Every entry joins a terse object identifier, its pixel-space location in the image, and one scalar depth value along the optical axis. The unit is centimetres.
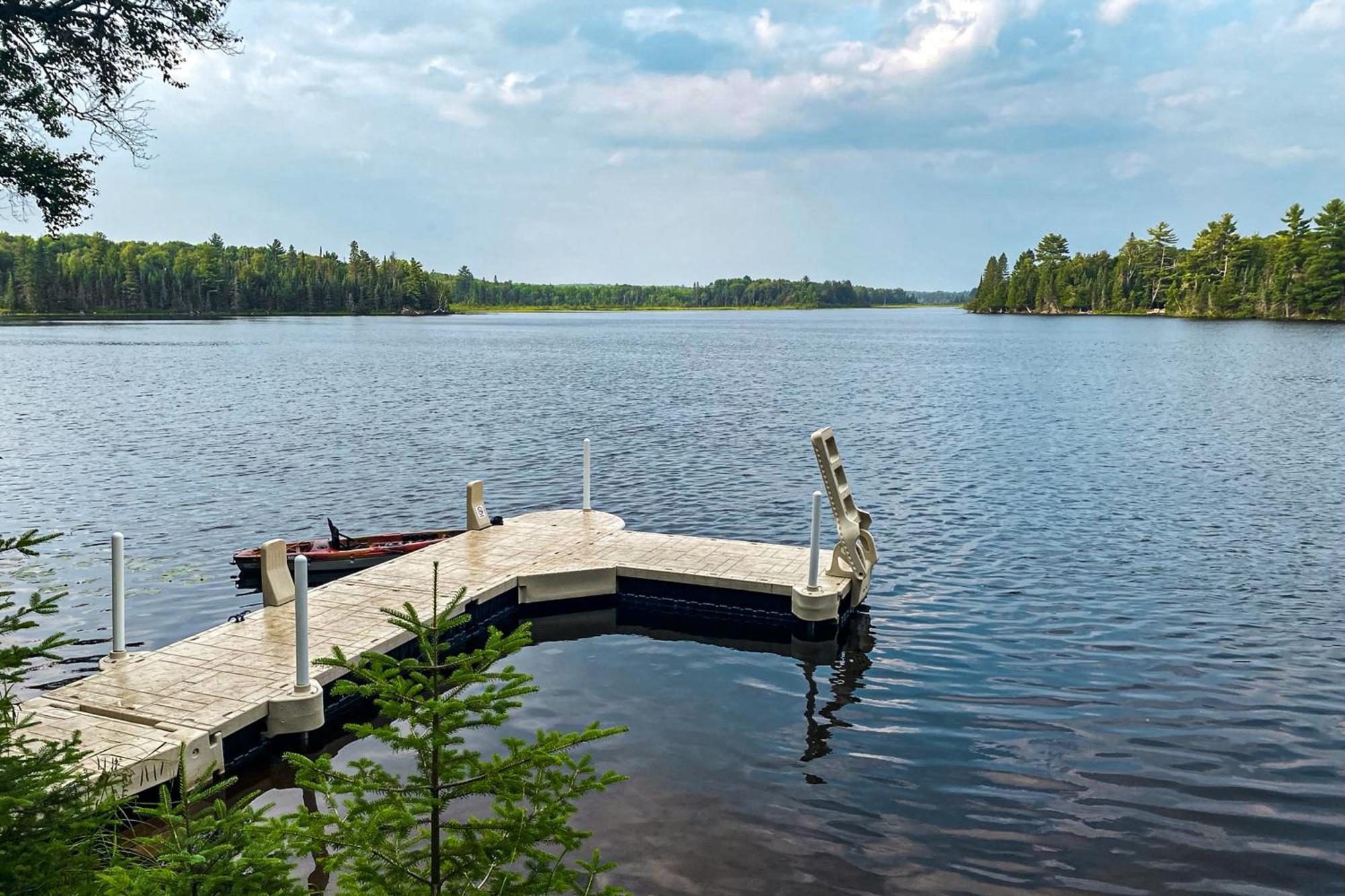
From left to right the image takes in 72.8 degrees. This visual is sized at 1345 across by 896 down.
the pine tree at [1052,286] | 19600
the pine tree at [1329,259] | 12075
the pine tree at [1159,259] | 16600
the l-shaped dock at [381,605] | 880
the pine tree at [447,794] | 396
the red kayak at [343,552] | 1620
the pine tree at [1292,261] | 12556
